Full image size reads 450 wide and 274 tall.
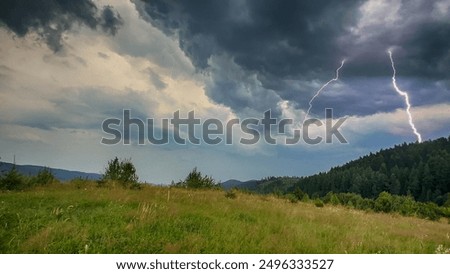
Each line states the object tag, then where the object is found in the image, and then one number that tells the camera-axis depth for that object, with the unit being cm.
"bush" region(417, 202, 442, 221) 2204
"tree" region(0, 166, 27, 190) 1572
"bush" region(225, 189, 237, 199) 1501
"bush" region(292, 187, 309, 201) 2983
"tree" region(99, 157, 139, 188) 1794
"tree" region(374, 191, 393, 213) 2515
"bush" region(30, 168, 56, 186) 1743
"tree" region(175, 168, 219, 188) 2086
